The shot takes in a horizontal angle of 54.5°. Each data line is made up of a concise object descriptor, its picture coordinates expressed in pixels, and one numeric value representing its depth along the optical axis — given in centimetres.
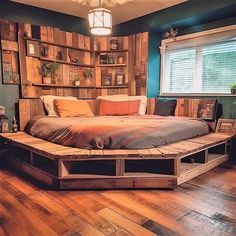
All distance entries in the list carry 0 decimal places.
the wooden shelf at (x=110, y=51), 439
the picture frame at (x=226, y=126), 329
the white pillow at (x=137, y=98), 403
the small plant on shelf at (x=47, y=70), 379
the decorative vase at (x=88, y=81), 441
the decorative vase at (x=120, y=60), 440
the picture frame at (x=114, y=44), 440
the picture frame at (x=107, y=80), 448
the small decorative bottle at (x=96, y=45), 442
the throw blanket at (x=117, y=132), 225
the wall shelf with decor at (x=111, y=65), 439
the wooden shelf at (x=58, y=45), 361
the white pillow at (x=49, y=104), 360
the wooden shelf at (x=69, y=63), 376
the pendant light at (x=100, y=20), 269
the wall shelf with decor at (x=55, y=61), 358
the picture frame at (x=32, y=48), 355
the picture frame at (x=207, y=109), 346
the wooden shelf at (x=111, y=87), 441
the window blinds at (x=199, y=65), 359
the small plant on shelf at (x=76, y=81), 420
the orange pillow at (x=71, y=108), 350
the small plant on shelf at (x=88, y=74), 436
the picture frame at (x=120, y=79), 443
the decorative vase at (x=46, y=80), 380
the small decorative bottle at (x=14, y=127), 335
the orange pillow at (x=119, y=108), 381
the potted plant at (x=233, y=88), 336
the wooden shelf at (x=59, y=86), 375
